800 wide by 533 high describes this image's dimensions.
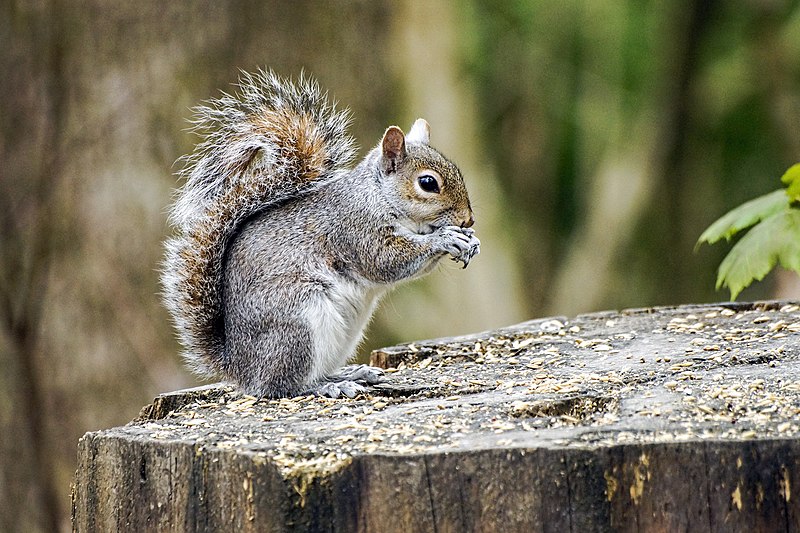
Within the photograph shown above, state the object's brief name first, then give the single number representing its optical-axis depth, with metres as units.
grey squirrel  5.48
